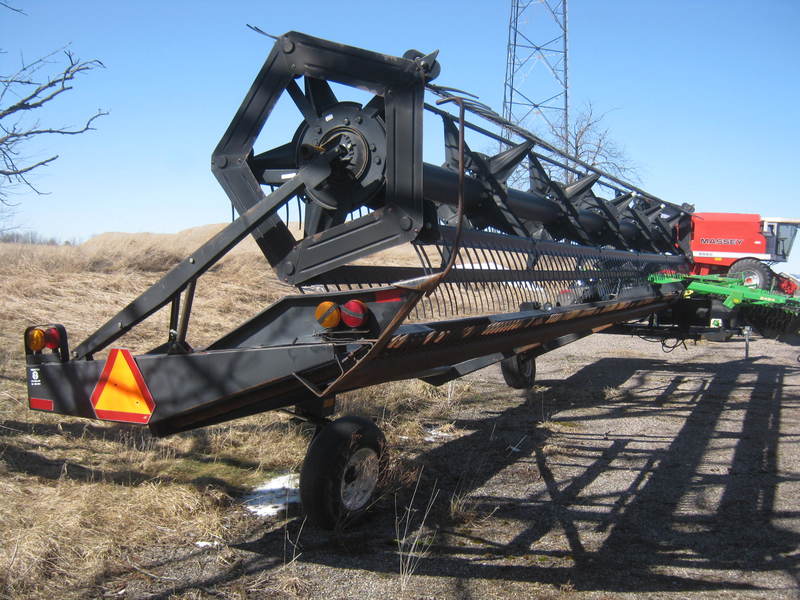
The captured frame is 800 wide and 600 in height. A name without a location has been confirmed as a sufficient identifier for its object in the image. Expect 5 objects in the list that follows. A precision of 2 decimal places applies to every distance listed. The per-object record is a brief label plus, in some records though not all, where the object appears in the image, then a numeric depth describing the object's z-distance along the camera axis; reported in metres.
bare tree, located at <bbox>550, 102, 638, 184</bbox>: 22.34
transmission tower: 20.94
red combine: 15.06
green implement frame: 8.16
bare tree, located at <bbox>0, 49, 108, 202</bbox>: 5.04
